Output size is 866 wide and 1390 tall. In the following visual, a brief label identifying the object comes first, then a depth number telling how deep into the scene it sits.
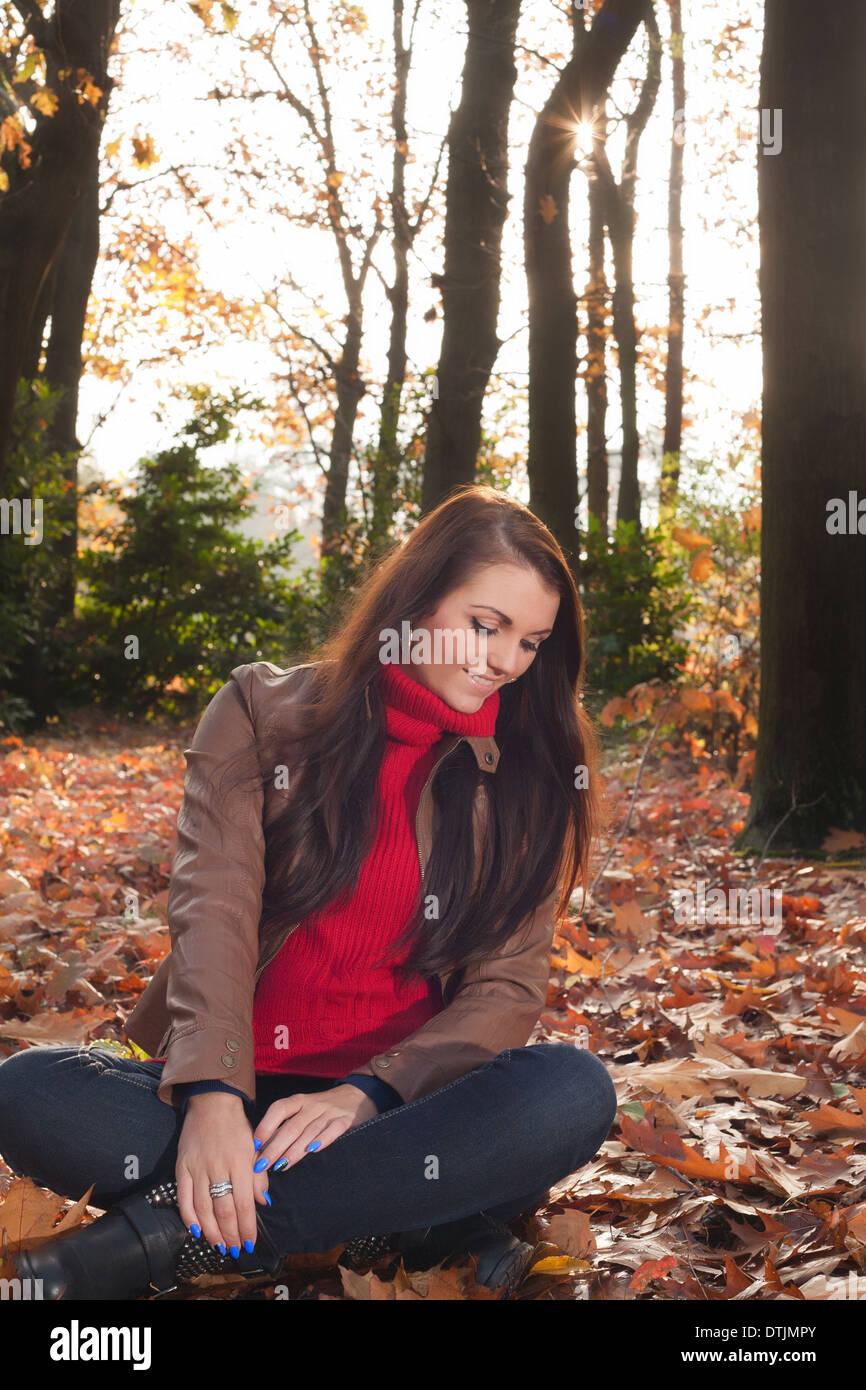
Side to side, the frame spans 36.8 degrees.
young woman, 2.15
